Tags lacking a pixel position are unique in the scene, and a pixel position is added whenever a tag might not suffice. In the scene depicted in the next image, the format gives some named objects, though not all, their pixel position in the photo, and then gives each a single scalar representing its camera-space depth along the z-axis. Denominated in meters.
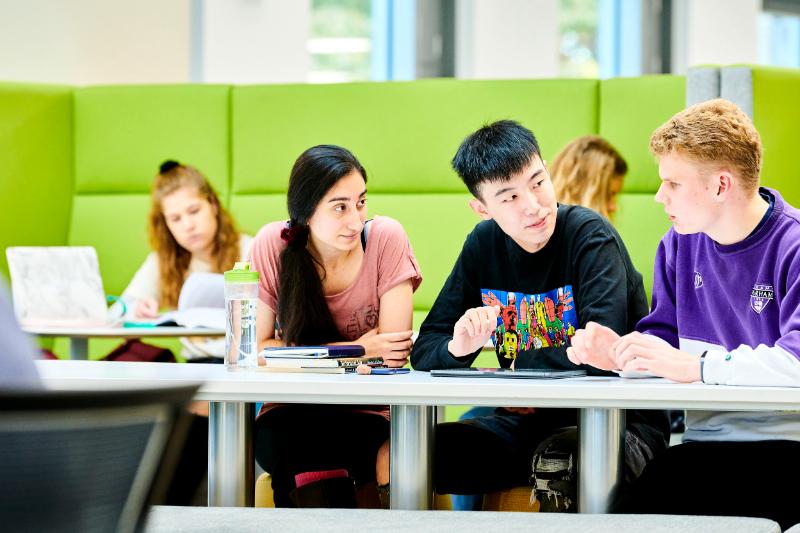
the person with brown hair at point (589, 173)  7.46
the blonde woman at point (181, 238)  7.48
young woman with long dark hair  4.24
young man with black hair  3.99
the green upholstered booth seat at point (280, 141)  8.14
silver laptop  6.75
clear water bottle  3.88
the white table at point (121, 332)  5.87
